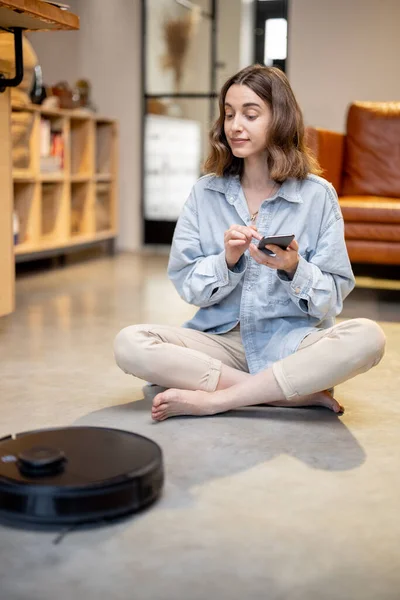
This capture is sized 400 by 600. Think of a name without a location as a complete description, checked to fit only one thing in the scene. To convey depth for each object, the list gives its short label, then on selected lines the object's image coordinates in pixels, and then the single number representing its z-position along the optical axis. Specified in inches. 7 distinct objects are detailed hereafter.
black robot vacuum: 46.9
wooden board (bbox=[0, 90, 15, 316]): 114.3
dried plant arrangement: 209.6
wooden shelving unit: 166.2
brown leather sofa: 149.6
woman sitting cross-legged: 68.5
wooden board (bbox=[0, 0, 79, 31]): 93.1
